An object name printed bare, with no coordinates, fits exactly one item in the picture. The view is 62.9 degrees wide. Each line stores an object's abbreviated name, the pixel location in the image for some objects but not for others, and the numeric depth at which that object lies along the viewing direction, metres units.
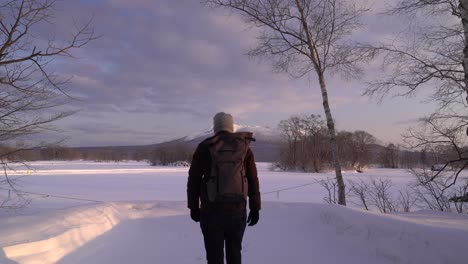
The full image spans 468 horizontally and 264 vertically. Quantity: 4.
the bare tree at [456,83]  6.92
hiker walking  3.45
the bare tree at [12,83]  7.66
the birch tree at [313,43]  10.34
